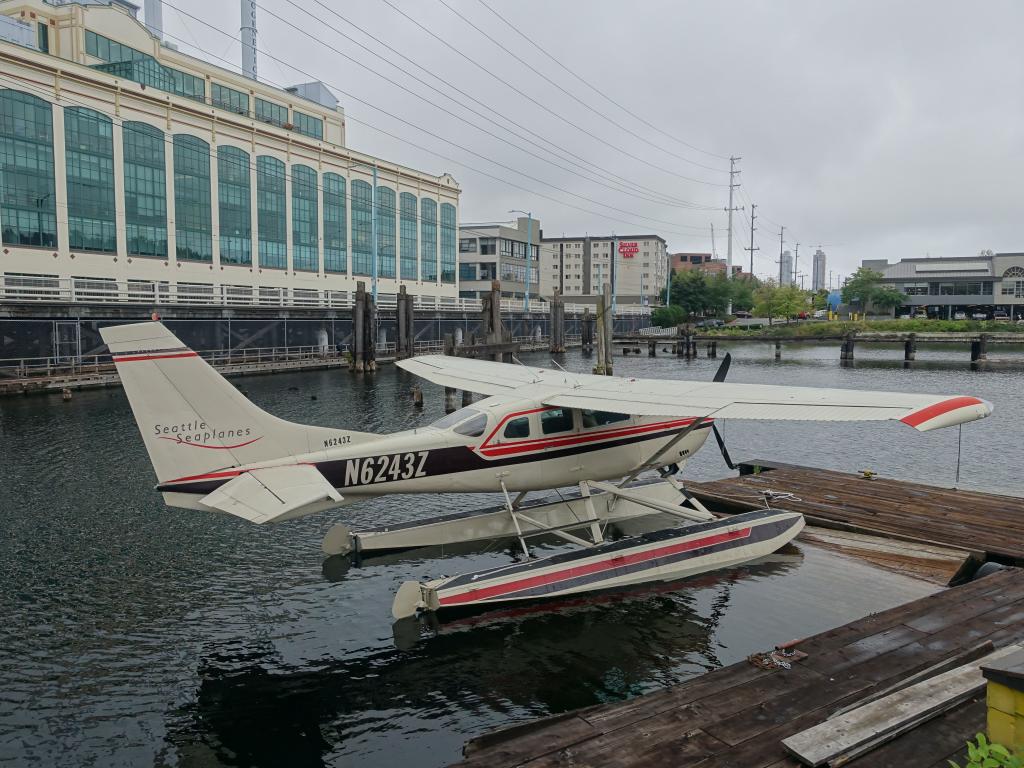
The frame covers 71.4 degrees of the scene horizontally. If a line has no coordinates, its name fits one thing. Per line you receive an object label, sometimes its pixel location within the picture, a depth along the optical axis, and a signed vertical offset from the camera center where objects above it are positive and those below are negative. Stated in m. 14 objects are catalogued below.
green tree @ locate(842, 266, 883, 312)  140.25 +9.05
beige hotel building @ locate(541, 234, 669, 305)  191.50 +18.13
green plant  4.76 -2.91
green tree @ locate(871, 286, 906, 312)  134.12 +6.59
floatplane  11.72 -2.41
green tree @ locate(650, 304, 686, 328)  144.88 +3.09
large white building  57.25 +15.17
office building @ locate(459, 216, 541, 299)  141.25 +14.50
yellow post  5.57 -2.91
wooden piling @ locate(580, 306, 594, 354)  101.16 -0.05
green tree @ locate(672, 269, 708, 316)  150.62 +8.28
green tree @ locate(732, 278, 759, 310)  167.15 +8.37
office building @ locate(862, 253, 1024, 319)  127.06 +9.16
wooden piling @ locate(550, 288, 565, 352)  88.50 +1.06
